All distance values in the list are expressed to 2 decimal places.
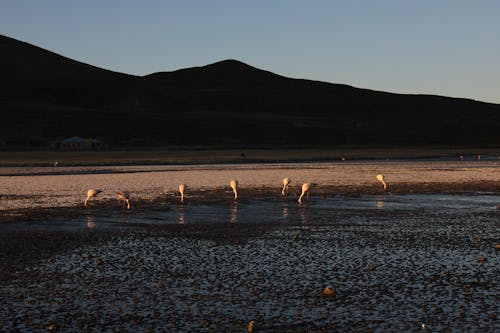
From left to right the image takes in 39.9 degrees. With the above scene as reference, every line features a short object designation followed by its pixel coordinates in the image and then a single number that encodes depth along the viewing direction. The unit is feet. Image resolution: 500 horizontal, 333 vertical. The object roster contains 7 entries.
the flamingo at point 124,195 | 84.17
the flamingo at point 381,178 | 112.70
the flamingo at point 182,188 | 92.10
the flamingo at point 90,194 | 87.45
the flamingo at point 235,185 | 97.04
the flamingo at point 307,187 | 93.71
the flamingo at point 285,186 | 102.01
